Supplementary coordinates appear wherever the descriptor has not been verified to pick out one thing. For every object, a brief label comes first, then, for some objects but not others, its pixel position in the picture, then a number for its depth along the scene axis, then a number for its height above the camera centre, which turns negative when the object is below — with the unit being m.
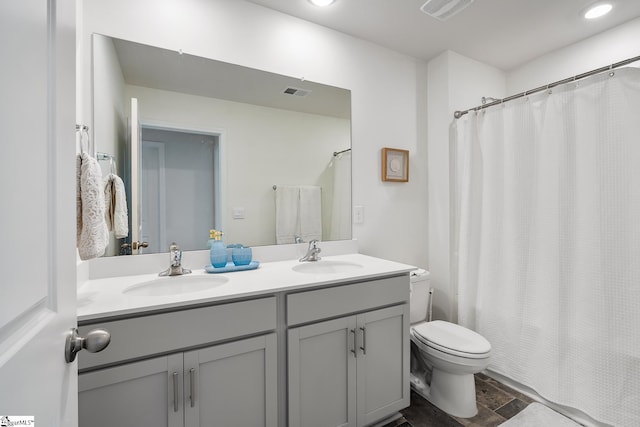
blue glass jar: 1.57 -0.23
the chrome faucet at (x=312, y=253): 1.83 -0.25
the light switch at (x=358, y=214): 2.07 +0.00
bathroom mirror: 1.44 +0.42
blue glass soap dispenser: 1.51 -0.21
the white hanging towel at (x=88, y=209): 0.96 +0.02
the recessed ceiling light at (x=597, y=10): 1.76 +1.27
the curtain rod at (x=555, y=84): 1.45 +0.78
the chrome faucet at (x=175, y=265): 1.43 -0.25
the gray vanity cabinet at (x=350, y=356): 1.28 -0.70
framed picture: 2.18 +0.38
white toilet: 1.58 -0.86
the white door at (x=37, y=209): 0.36 +0.01
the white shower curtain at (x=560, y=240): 1.50 -0.17
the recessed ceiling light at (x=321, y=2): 1.72 +1.28
